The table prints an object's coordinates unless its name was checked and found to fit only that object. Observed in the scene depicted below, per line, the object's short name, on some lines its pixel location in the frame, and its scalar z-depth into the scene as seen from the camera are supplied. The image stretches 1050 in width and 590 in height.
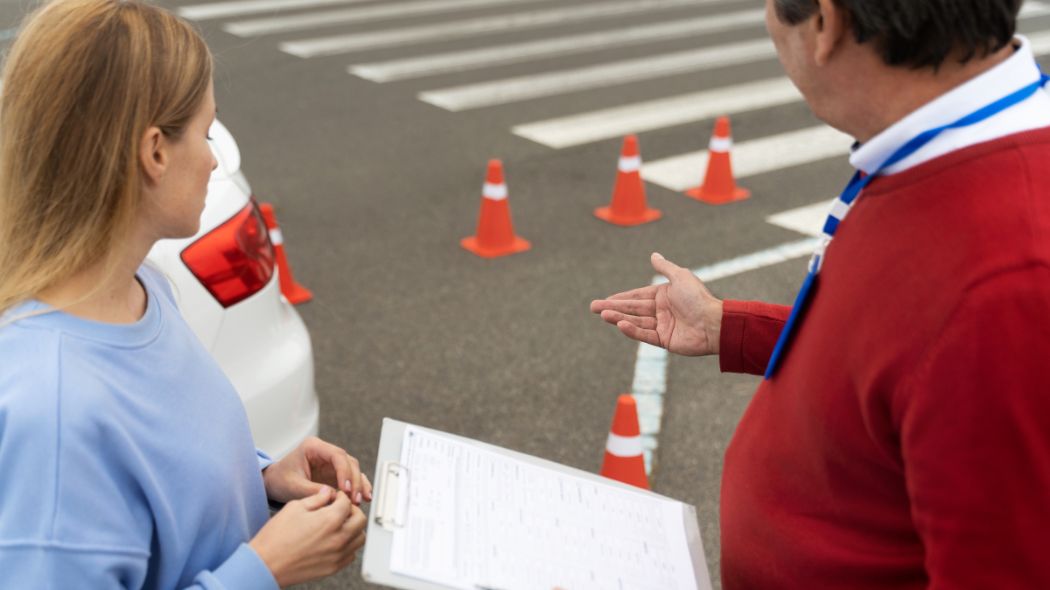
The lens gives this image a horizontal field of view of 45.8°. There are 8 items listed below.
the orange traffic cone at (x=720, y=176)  7.86
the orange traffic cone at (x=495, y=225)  6.91
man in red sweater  1.50
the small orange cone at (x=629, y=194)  7.45
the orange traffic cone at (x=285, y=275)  6.22
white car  3.46
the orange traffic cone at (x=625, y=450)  4.08
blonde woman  1.65
